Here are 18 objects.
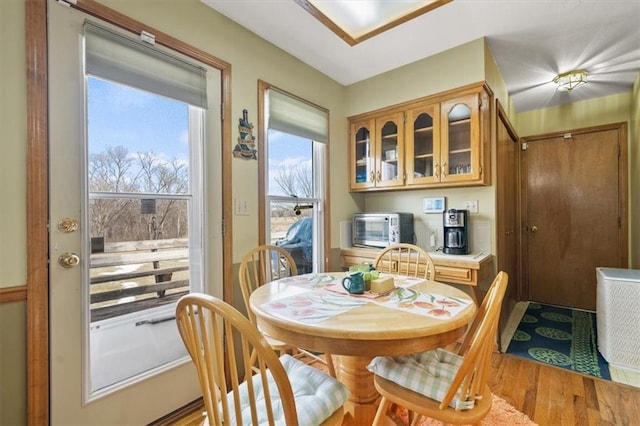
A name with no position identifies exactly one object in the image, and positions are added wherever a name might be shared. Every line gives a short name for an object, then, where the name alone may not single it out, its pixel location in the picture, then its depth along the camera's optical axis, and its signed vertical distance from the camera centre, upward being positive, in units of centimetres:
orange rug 157 -115
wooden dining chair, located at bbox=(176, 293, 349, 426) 75 -52
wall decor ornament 205 +51
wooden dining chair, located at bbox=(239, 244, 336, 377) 181 -39
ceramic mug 143 -35
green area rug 218 -115
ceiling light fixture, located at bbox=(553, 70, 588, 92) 278 +129
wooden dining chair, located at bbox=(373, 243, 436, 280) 232 -43
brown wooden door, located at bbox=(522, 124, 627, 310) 326 -1
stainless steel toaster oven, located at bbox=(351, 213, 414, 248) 267 -17
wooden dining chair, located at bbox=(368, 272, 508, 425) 96 -65
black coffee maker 244 -17
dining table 101 -41
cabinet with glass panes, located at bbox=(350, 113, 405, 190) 276 +60
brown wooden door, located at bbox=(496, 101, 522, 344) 258 +3
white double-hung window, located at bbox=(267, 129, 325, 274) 238 +13
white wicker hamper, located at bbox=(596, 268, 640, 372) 210 -82
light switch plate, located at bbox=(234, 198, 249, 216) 204 +4
